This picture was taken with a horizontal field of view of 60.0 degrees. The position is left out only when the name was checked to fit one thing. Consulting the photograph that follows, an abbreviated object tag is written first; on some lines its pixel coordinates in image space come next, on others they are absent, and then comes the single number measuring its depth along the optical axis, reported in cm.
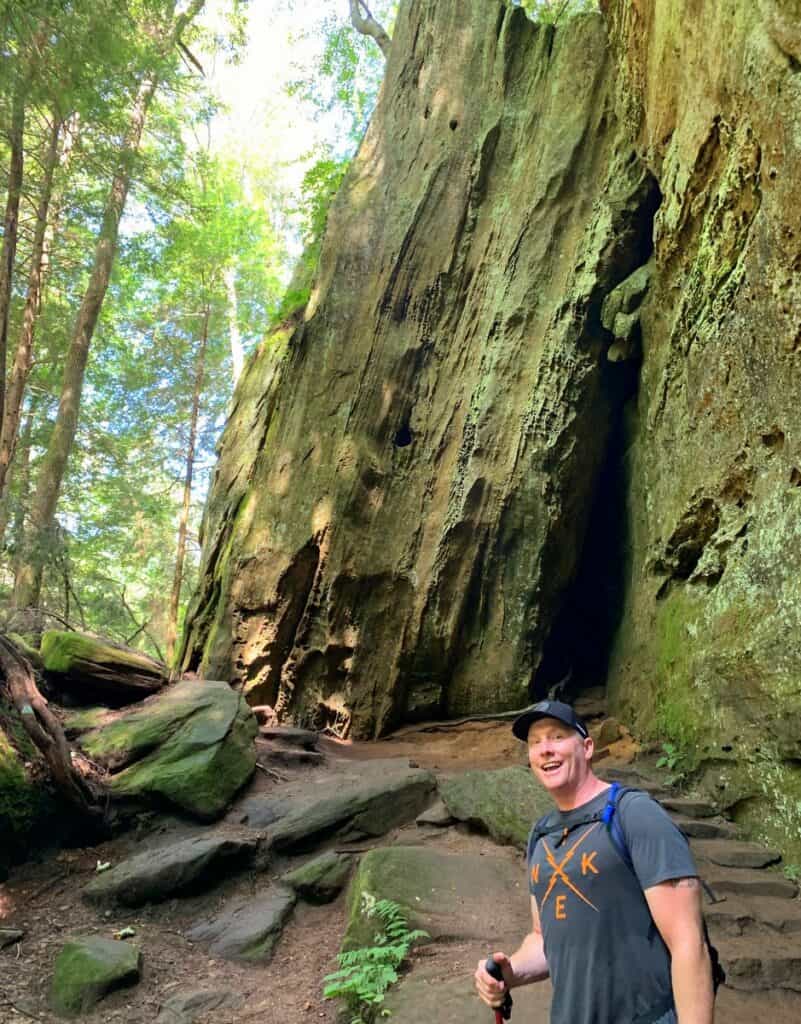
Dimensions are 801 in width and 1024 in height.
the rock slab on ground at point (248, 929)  480
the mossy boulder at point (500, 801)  572
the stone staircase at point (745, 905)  386
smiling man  162
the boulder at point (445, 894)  445
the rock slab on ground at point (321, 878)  541
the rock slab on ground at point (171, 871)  534
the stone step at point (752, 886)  474
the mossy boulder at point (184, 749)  647
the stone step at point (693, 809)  603
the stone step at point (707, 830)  568
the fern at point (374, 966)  378
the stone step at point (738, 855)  516
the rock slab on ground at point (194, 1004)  406
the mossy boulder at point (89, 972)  419
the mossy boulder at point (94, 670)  784
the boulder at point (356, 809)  607
